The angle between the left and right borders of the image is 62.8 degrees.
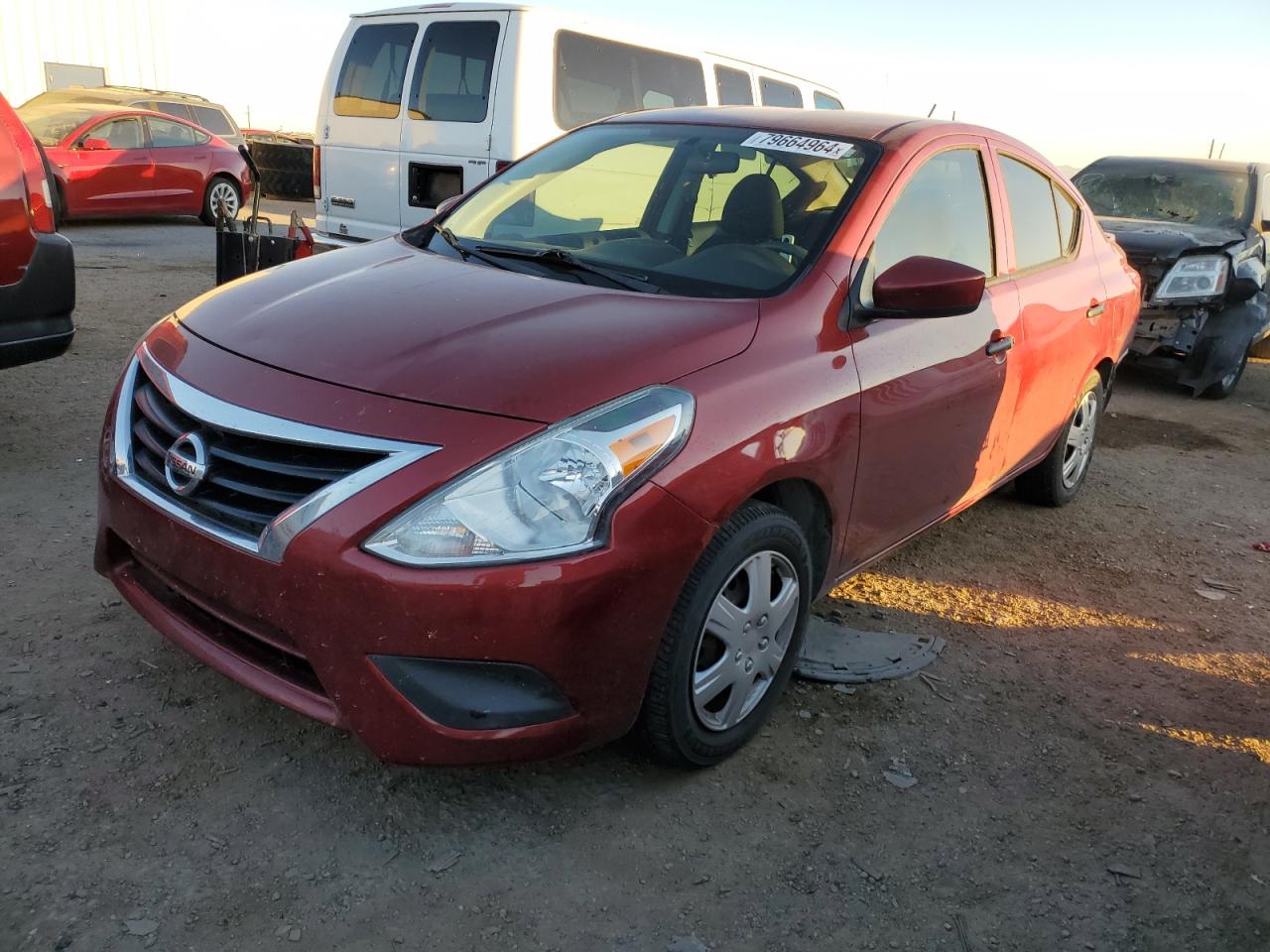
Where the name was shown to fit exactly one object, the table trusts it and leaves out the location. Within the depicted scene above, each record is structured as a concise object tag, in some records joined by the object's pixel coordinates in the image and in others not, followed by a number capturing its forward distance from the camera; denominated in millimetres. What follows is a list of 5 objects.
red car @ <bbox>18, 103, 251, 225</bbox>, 12180
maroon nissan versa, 2135
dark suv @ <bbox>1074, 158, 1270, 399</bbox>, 7398
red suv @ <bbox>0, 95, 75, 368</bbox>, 4164
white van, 6957
